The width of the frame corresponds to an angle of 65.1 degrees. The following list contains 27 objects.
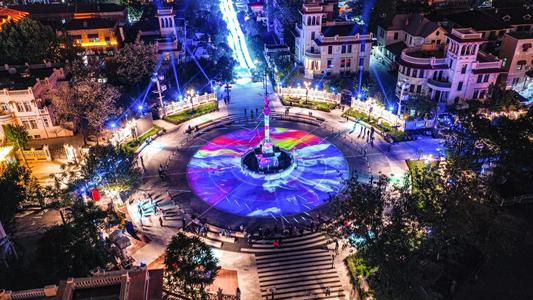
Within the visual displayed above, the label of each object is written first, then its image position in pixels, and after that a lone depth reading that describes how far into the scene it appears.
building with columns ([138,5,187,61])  85.44
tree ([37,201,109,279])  36.66
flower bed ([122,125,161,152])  62.98
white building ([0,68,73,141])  62.62
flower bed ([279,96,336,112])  72.88
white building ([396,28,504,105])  67.69
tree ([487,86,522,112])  64.31
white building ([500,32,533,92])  74.00
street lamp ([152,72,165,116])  68.01
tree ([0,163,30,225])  43.50
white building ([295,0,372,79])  80.56
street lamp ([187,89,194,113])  73.75
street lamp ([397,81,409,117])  67.39
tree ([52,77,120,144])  61.31
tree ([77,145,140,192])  48.56
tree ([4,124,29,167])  59.02
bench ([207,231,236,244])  46.66
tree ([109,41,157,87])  74.94
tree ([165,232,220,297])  35.06
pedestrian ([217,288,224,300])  38.97
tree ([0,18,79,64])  75.94
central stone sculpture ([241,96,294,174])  57.38
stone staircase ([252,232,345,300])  41.25
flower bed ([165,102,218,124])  70.69
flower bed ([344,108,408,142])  63.93
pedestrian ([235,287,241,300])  39.38
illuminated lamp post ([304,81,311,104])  74.62
